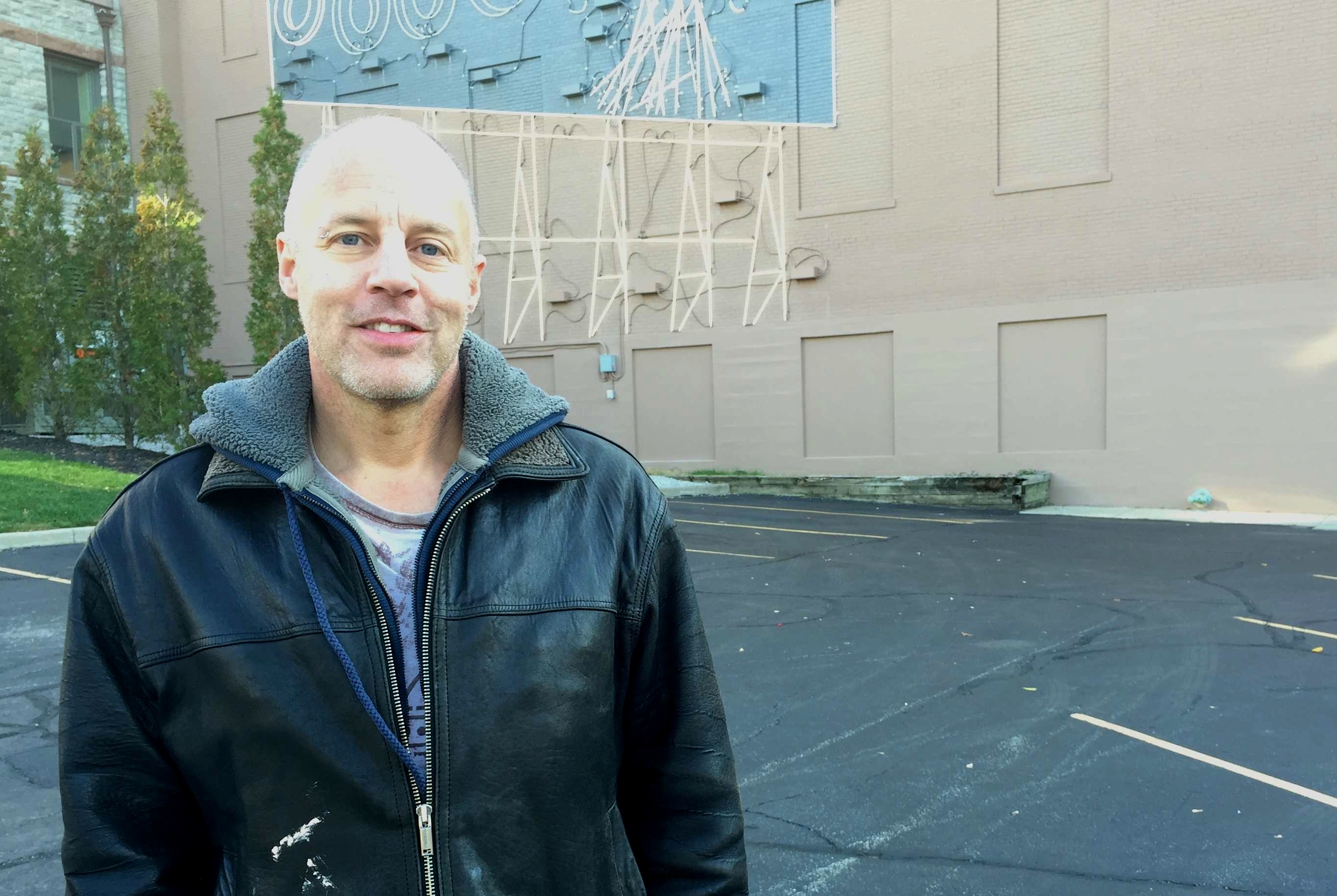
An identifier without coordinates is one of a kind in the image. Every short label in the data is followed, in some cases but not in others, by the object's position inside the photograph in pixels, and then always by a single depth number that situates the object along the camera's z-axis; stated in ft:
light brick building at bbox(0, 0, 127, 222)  78.12
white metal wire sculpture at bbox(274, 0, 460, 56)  72.13
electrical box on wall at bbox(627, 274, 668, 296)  70.59
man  5.41
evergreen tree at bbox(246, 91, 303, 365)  59.52
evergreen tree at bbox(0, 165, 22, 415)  64.69
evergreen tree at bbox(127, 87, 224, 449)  59.47
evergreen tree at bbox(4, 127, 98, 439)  62.03
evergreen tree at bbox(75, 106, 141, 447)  62.13
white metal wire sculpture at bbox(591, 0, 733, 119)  66.18
